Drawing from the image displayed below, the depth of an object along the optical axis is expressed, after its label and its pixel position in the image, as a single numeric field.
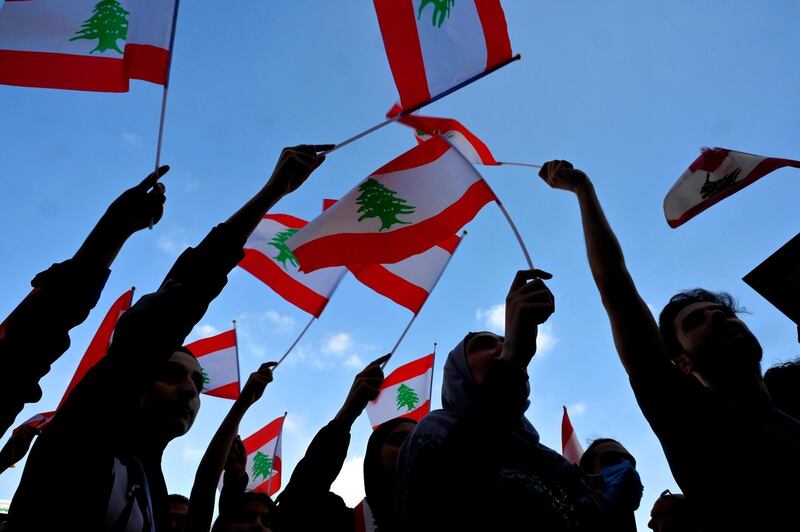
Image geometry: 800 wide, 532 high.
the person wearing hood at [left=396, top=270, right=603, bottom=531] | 1.59
